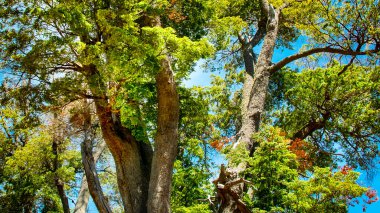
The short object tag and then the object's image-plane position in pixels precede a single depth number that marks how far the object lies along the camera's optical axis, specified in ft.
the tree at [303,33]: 29.53
